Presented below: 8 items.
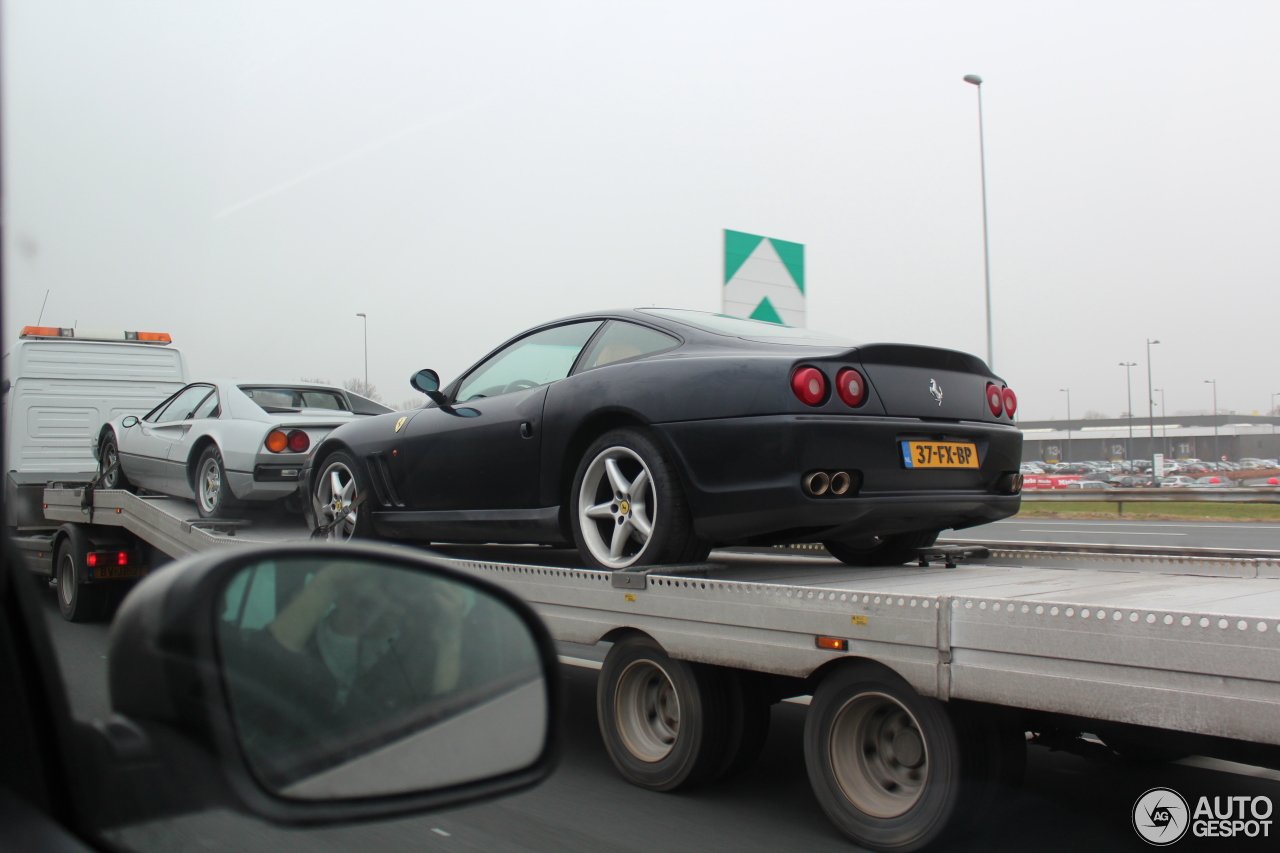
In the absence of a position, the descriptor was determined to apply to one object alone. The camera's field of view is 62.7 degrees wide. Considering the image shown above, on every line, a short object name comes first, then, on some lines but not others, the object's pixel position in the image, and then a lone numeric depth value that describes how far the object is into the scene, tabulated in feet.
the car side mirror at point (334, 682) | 3.76
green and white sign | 26.43
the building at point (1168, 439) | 257.34
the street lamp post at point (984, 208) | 66.44
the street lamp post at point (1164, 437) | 262.88
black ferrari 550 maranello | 12.81
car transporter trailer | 8.73
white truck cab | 33.99
